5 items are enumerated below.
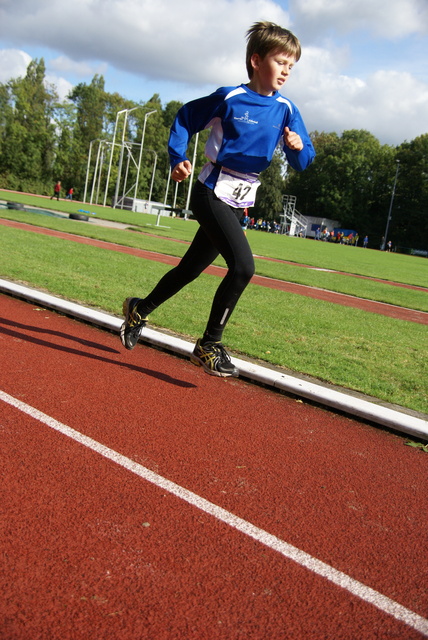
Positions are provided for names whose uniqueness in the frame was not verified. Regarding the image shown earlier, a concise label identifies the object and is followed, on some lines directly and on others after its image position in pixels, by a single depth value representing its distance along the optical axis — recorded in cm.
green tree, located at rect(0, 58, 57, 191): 8362
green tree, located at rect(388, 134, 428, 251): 9400
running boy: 432
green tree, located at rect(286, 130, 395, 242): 10162
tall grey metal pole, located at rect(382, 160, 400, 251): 8459
